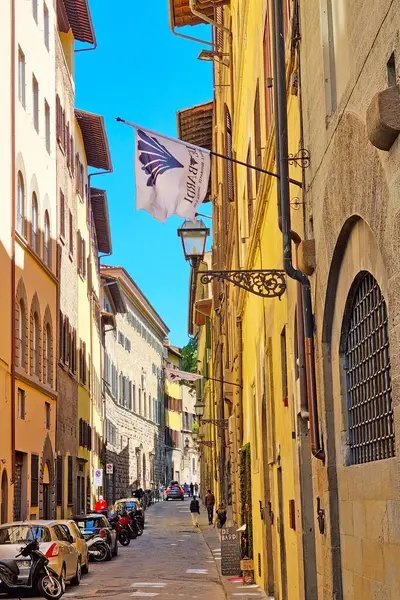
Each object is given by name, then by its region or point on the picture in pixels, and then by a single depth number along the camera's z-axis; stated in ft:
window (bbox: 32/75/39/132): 107.14
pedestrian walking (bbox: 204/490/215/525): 164.30
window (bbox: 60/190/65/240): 123.44
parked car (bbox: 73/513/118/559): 95.40
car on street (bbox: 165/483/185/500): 276.41
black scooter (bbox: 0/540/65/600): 60.75
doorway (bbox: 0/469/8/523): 86.89
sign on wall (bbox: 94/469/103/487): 139.90
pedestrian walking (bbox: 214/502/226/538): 118.11
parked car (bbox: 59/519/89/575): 76.15
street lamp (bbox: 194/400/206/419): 180.86
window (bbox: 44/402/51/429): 109.50
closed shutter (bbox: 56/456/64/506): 116.26
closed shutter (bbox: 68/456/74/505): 125.70
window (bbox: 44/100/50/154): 113.91
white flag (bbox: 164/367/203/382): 206.32
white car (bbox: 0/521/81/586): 63.36
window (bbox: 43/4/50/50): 115.44
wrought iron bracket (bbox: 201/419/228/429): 129.90
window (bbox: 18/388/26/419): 95.04
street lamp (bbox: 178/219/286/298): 49.70
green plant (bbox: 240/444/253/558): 72.69
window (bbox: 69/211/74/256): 132.87
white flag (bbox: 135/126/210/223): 40.22
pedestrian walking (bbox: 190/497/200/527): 160.45
